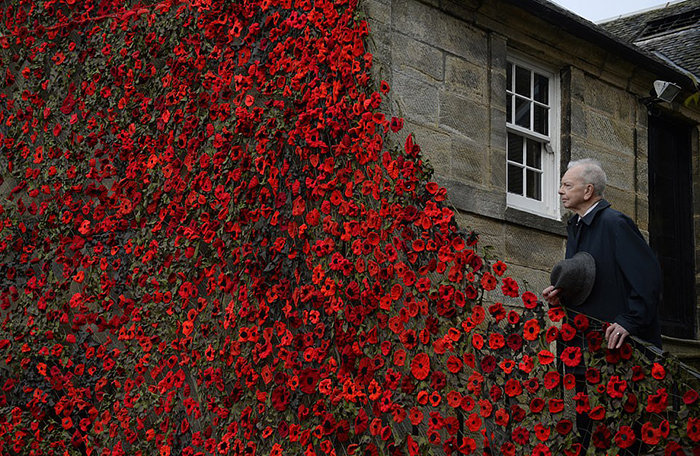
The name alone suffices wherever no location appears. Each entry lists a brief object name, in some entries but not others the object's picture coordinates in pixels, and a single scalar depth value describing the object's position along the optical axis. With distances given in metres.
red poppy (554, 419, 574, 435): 4.43
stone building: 7.23
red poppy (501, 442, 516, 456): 4.59
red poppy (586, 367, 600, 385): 4.32
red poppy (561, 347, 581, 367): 4.40
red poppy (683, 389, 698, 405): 3.98
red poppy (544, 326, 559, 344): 4.50
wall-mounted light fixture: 9.45
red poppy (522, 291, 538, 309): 4.60
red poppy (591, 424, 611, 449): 4.30
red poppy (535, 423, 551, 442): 4.49
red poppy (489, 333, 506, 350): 4.78
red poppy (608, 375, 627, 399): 4.25
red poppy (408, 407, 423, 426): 5.05
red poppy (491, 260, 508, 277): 4.85
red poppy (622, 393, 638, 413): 4.23
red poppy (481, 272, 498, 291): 4.95
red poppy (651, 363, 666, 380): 4.11
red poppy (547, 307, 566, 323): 4.53
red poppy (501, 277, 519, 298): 4.66
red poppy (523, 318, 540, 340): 4.63
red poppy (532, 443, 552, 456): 4.45
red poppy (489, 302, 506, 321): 4.78
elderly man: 4.38
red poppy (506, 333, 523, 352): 4.71
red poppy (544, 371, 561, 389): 4.50
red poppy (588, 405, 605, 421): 4.31
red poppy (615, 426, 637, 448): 4.23
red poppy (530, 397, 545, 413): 4.53
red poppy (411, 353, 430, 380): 5.10
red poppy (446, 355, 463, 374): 4.94
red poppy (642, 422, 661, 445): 4.12
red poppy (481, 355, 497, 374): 4.80
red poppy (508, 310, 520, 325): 4.70
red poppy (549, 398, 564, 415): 4.50
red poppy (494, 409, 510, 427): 4.66
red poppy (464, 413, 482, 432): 4.77
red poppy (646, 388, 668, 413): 4.11
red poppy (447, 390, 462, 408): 4.91
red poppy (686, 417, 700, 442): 4.00
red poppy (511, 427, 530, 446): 4.58
